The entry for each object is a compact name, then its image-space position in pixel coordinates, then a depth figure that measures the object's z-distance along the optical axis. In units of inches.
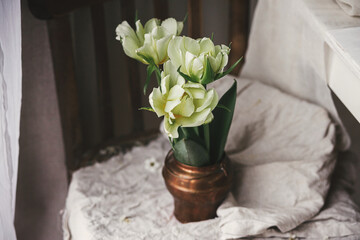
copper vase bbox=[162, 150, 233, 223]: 49.4
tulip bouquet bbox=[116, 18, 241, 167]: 44.0
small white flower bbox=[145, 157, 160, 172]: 57.7
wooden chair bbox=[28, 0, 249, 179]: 54.0
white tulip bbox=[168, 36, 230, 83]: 44.1
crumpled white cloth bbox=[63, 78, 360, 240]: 50.5
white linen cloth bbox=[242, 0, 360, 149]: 49.1
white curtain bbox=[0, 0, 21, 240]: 46.0
